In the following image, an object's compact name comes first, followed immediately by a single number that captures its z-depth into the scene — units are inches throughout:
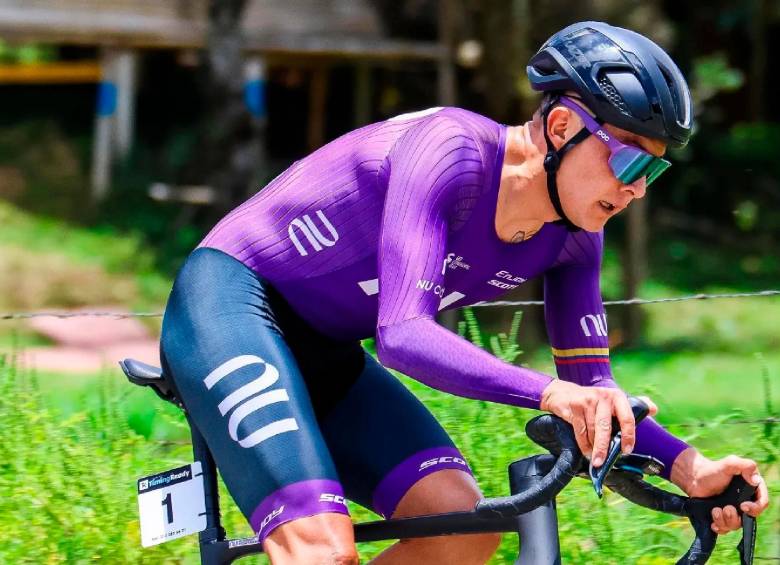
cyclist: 227.3
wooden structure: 1296.8
